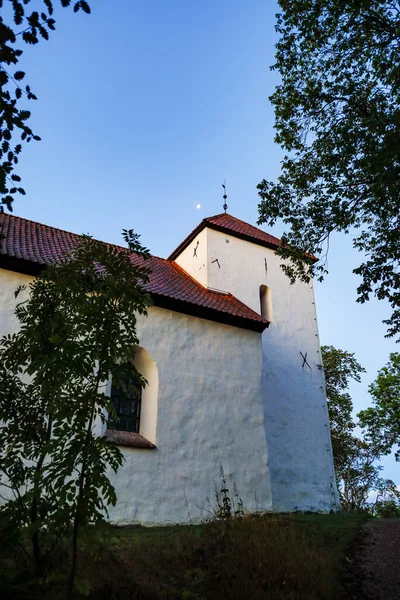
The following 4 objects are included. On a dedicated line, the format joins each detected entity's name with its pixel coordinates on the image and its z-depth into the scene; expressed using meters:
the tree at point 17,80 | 4.27
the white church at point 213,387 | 10.41
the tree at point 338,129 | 7.55
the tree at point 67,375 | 3.85
